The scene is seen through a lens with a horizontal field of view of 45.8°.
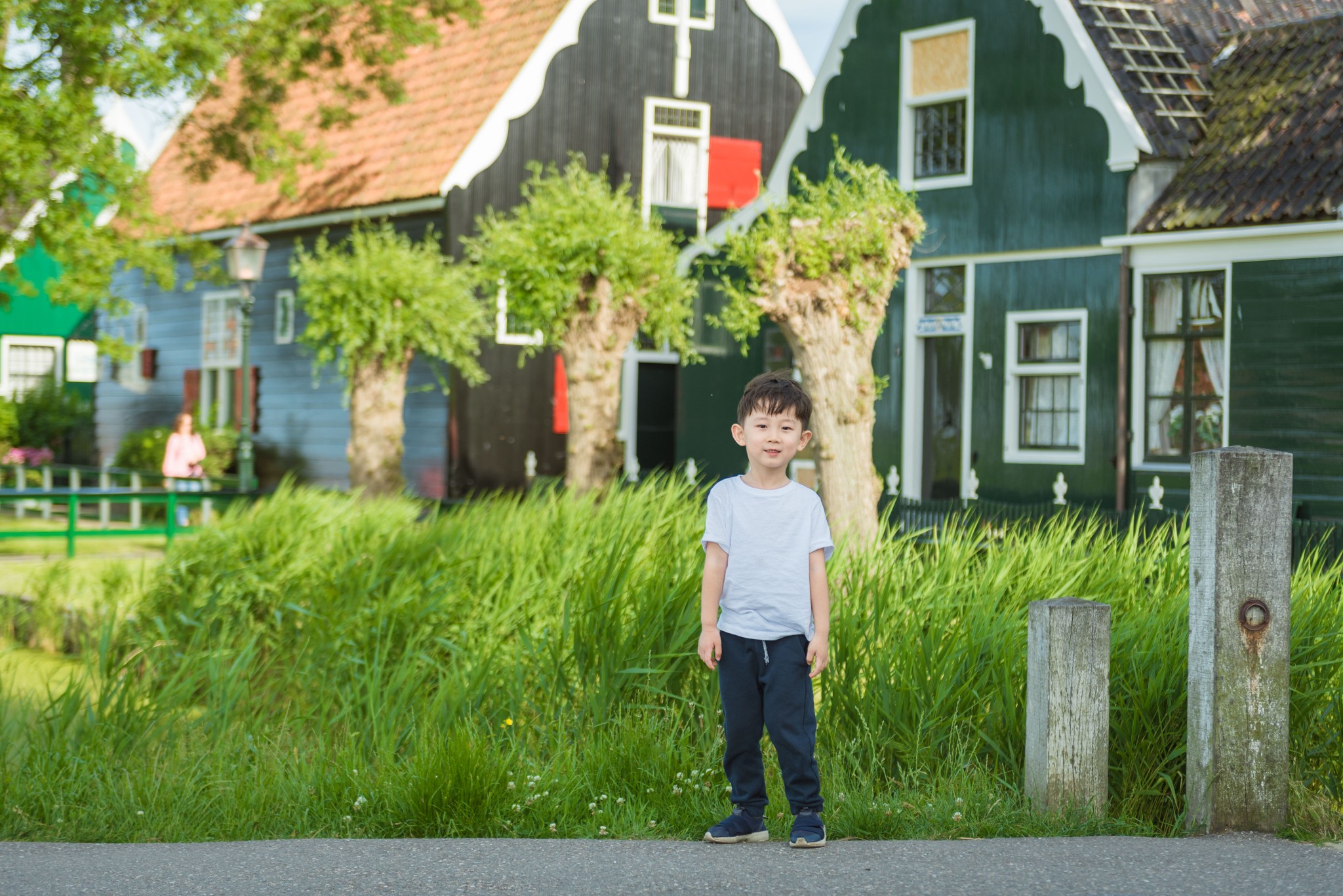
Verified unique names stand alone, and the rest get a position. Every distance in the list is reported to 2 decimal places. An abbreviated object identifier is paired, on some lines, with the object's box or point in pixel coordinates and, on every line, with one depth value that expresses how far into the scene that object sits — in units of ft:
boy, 17.19
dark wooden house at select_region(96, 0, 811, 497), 72.84
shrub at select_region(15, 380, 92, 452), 101.55
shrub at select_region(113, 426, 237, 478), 81.82
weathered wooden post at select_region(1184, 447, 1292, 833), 18.10
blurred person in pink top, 71.77
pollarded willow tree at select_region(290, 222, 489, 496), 59.21
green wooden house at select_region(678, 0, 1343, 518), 48.75
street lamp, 62.80
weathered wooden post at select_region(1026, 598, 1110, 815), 18.40
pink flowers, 94.99
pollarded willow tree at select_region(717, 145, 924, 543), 40.27
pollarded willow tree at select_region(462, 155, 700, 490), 51.72
